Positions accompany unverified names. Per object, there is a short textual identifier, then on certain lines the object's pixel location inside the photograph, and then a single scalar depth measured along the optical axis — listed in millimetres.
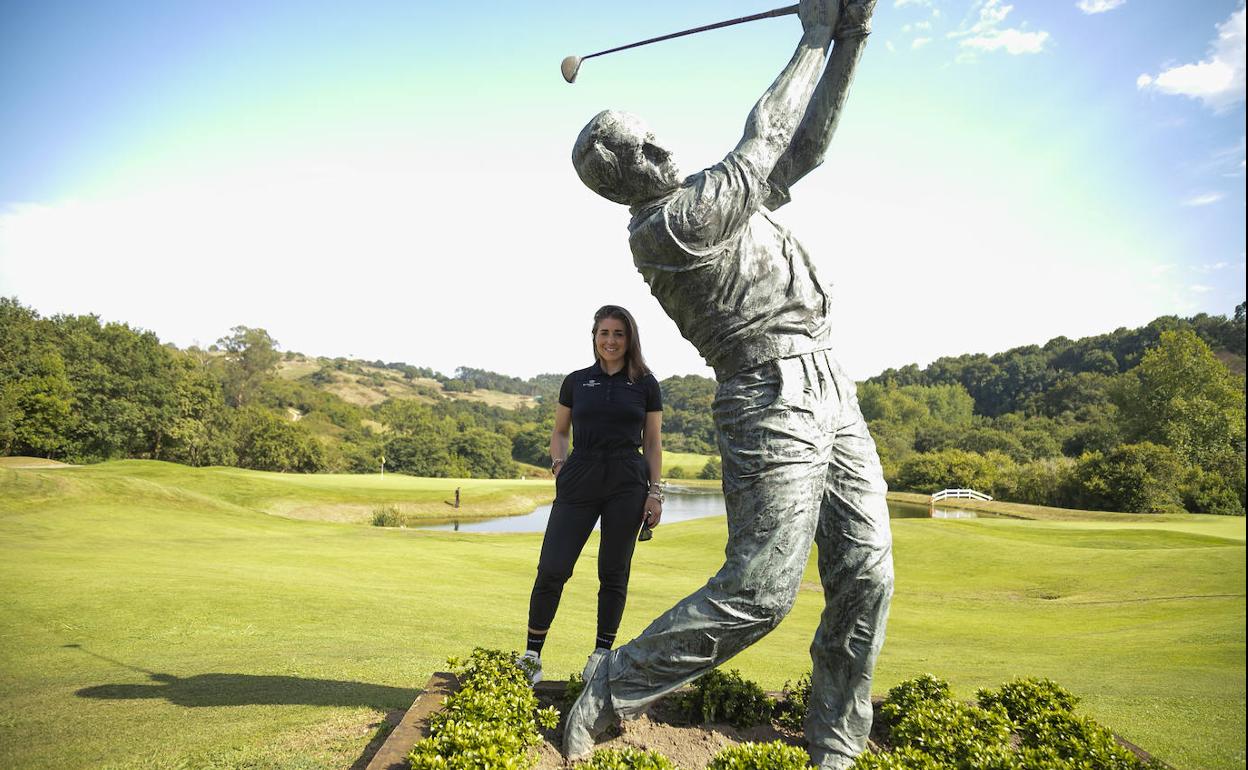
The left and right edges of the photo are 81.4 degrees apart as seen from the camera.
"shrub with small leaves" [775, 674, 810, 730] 3748
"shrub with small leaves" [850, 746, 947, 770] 2848
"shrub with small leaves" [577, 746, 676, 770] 2787
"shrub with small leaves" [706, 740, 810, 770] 2803
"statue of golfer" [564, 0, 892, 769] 2879
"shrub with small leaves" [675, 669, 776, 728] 3734
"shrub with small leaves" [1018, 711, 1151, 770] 2965
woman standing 4121
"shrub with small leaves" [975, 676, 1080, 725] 3605
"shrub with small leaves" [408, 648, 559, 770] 2760
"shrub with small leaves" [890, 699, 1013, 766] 3111
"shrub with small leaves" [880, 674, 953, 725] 3605
